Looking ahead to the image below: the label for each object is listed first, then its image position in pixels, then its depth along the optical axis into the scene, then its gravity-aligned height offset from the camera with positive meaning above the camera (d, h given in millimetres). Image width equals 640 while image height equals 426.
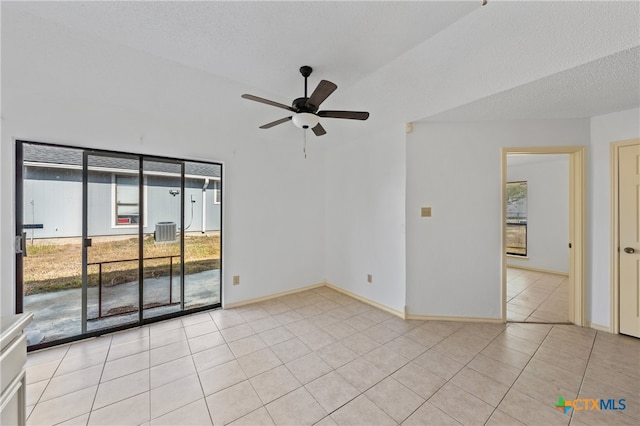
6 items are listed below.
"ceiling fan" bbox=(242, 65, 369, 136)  2158 +941
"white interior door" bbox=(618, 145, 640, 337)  2627 -254
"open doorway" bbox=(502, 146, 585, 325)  2924 -670
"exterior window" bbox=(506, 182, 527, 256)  5605 -110
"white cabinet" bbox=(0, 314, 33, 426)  913 -621
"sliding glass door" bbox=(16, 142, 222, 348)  2477 -294
